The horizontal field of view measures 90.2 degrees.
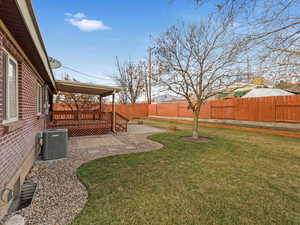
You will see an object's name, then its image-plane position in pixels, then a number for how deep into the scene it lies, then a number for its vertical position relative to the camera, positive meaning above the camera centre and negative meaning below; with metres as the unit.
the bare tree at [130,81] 22.35 +4.69
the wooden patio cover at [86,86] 6.69 +1.21
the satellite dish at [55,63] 6.46 +2.12
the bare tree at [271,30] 3.12 +1.90
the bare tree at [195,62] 6.36 +2.23
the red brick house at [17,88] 1.80 +0.44
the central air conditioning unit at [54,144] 4.14 -0.93
